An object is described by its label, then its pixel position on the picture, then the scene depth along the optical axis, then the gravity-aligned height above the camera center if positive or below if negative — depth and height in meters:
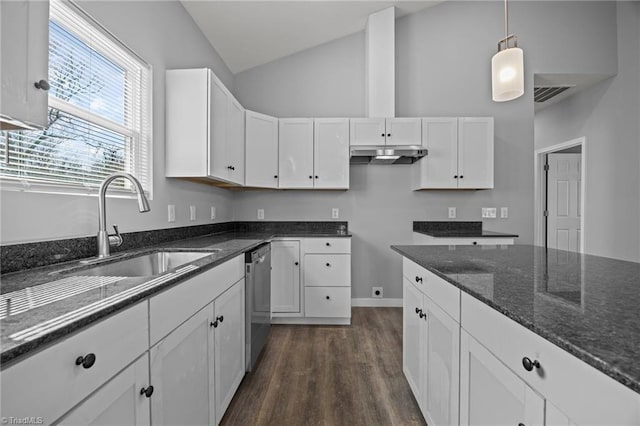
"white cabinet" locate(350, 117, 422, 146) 3.48 +0.93
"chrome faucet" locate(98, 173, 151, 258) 1.51 +0.02
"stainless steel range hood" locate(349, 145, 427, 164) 3.18 +0.63
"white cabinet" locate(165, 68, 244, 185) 2.32 +0.68
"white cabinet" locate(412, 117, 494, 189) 3.46 +0.72
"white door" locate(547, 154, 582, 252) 4.89 +0.18
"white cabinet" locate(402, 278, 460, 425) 1.27 -0.70
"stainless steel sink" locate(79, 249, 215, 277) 1.52 -0.28
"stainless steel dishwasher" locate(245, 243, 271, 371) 2.16 -0.67
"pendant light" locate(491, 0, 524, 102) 1.87 +0.88
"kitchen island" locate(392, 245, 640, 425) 0.57 -0.27
